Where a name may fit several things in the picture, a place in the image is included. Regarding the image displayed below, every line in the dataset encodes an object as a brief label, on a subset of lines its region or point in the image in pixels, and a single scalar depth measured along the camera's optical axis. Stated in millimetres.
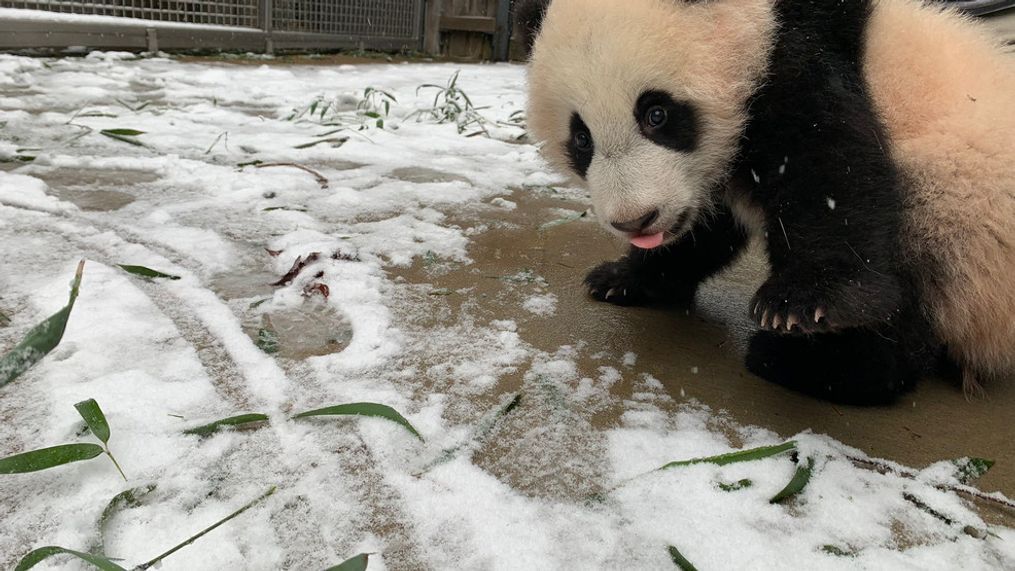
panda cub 485
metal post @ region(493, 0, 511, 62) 2891
